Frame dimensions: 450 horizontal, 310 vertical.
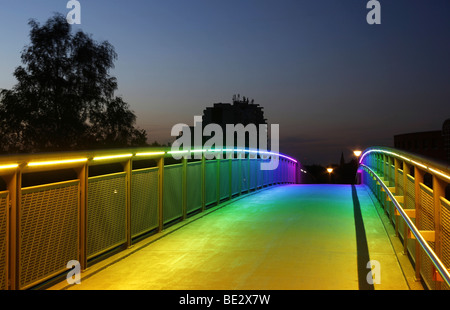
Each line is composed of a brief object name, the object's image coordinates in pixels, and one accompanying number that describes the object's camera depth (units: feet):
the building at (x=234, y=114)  221.46
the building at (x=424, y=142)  220.84
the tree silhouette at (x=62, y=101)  90.99
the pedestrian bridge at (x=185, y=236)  15.46
